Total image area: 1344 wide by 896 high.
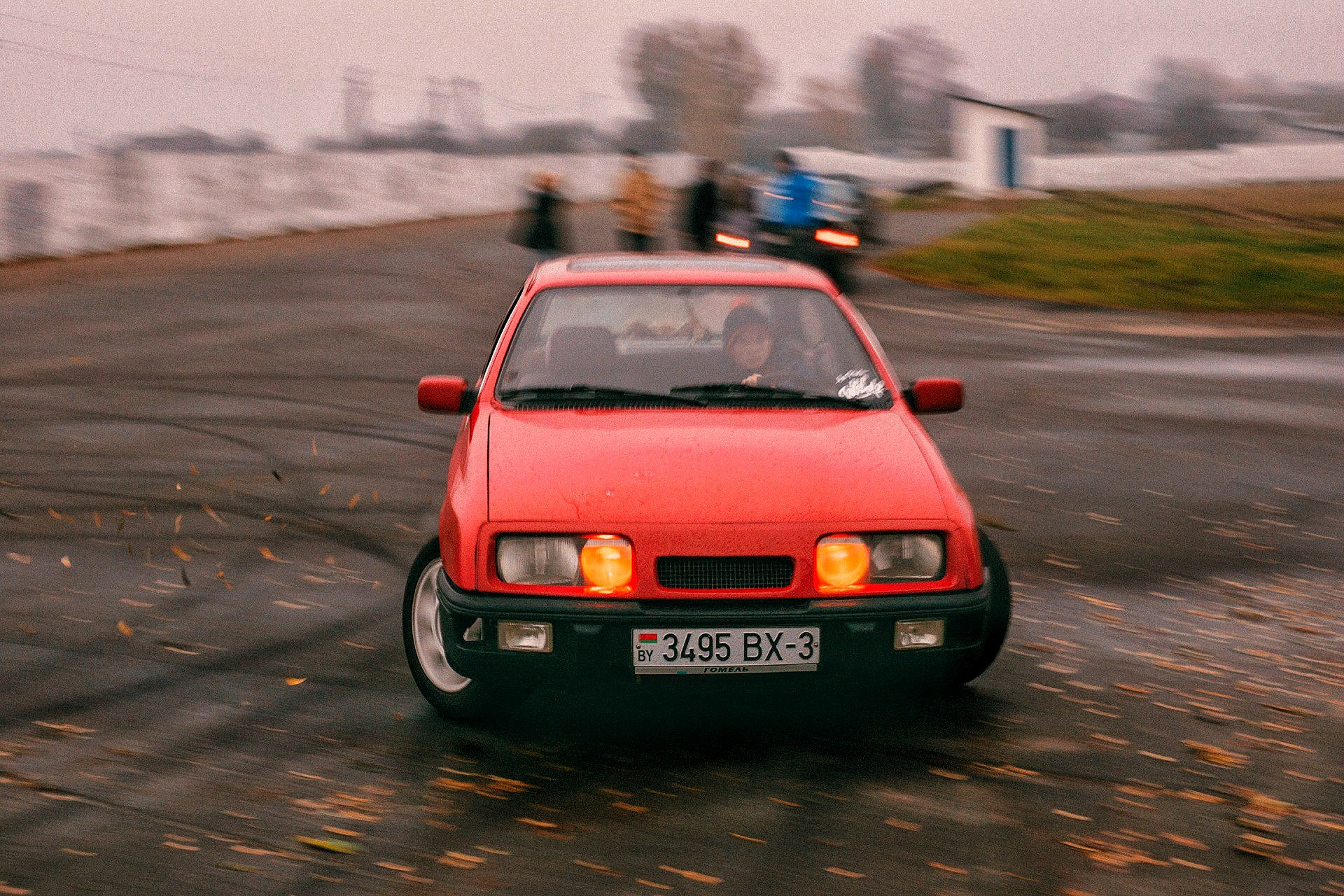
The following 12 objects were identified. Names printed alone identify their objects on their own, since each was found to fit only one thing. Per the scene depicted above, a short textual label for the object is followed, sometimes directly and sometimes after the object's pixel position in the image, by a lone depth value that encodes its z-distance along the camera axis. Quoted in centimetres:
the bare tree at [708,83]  11488
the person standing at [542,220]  1986
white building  4906
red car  441
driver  559
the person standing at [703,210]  2108
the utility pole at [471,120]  5209
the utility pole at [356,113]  4169
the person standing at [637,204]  2134
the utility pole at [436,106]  5039
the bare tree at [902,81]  13888
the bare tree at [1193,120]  8338
